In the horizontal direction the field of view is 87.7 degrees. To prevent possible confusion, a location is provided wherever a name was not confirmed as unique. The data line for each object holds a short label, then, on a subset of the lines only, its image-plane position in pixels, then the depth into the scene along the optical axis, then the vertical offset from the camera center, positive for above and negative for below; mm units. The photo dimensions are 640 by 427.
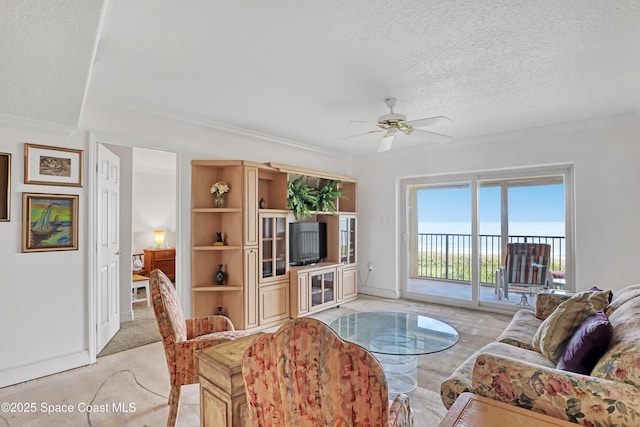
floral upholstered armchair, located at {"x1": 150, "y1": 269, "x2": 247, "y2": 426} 2111 -809
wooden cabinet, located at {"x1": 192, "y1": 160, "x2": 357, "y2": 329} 3863 -363
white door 3340 -314
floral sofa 1242 -693
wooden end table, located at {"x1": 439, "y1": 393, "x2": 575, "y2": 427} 1183 -743
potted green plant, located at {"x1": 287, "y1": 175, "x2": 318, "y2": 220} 4586 +280
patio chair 4371 -702
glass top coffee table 2508 -981
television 4691 -366
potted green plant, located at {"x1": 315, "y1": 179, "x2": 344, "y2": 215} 5012 +307
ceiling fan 2971 +855
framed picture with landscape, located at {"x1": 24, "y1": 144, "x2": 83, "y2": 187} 2785 +468
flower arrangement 3880 +350
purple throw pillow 1620 -654
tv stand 4438 -1018
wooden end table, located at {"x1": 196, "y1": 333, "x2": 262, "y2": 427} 1259 -669
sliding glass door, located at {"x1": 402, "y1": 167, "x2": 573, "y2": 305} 4414 -159
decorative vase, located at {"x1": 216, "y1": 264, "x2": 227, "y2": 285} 3938 -698
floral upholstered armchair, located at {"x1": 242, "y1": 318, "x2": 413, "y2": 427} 942 -467
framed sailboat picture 2775 -26
